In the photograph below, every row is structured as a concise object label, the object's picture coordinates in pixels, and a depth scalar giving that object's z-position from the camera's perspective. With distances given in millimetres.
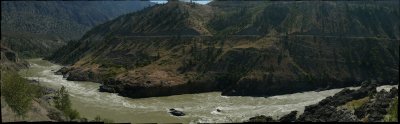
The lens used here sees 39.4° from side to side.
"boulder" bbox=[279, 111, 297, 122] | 86000
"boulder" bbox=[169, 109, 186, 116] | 97000
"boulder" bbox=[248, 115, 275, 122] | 84775
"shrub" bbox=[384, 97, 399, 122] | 69188
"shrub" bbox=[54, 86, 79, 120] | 79419
